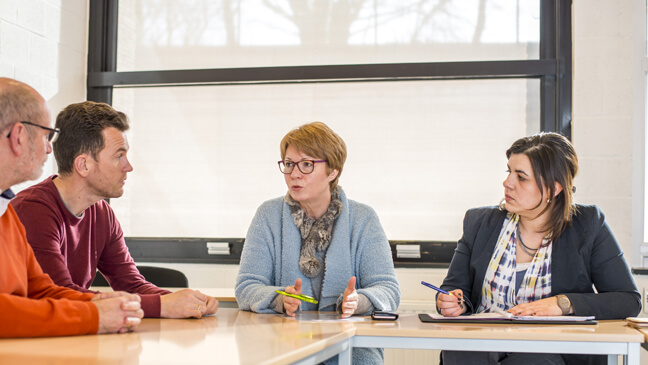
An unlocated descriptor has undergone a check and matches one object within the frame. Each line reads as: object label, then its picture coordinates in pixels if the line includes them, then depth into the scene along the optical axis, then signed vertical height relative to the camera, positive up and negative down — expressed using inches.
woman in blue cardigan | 94.7 -5.3
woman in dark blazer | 88.0 -6.8
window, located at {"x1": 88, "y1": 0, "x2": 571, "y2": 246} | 141.9 +23.0
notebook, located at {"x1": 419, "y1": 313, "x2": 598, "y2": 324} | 80.4 -13.8
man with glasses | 58.6 -6.9
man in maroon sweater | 84.8 -0.9
